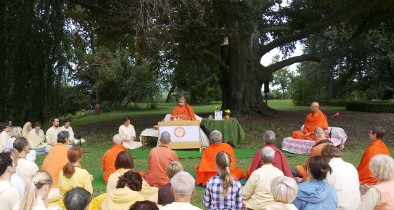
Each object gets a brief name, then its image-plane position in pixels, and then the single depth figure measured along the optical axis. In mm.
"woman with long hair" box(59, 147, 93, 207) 6148
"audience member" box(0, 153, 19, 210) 4477
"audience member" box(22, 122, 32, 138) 13570
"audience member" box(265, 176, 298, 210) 3838
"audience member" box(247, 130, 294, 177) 7604
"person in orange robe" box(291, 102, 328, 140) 12945
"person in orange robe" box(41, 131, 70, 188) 7477
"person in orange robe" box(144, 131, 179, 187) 8039
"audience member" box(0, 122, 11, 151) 10633
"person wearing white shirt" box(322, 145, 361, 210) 5703
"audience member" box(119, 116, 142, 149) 13914
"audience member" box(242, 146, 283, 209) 6020
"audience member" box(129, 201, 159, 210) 3146
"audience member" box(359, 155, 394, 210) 4398
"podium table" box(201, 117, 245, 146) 14149
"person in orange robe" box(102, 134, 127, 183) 8852
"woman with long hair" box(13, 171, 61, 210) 3750
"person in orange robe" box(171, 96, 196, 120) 14528
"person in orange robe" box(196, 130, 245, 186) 8789
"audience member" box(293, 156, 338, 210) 4660
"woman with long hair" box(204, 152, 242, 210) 5449
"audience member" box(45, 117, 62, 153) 12828
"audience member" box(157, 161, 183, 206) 5191
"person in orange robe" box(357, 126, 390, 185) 8523
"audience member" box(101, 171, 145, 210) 4691
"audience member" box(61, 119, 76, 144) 13270
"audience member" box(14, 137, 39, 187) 6198
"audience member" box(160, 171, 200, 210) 3801
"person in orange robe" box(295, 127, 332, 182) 7816
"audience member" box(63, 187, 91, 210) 3529
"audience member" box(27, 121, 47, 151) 13312
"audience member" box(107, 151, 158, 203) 5711
